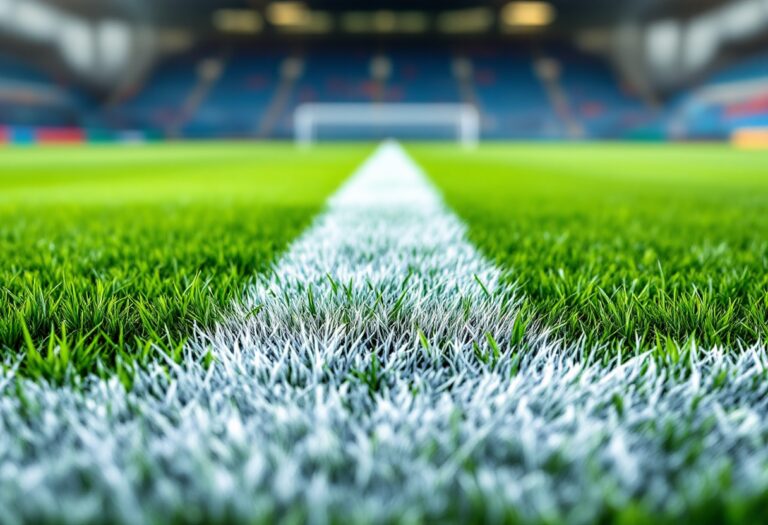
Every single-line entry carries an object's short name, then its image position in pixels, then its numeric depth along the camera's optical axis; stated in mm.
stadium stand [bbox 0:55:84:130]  22062
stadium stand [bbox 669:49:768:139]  21047
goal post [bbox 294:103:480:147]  22245
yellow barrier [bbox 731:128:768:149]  18984
